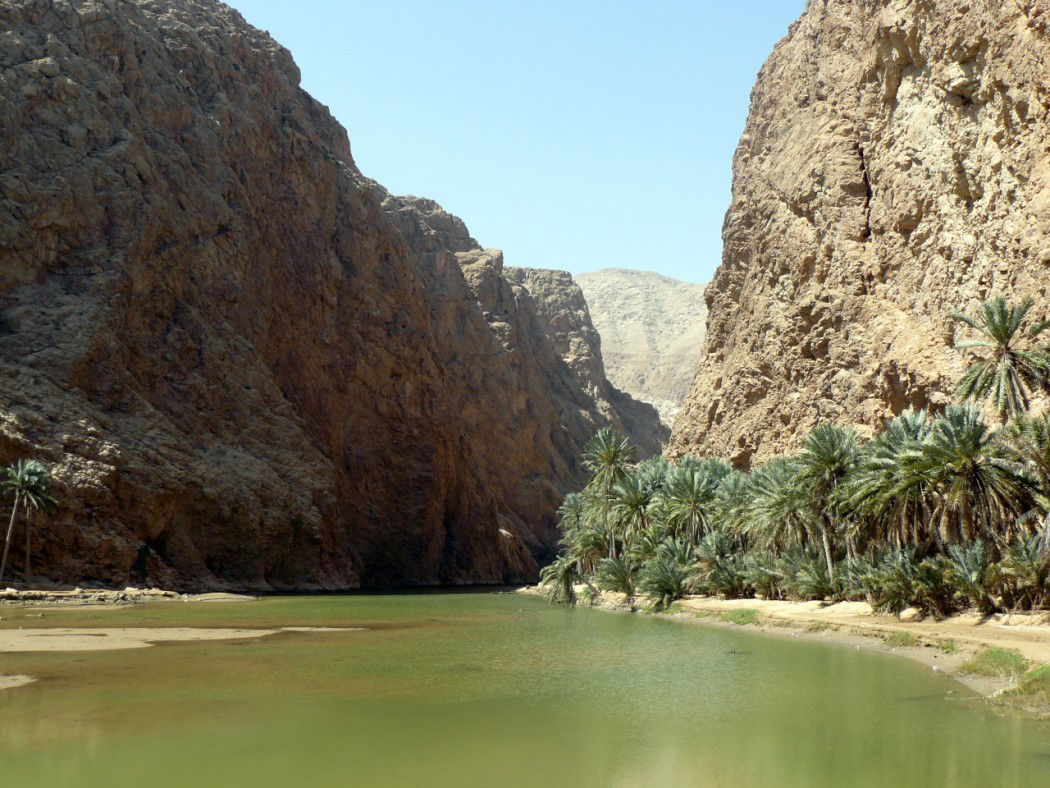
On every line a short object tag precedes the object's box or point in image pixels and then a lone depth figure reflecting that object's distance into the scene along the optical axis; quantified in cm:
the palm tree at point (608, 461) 5803
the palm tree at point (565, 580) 5450
